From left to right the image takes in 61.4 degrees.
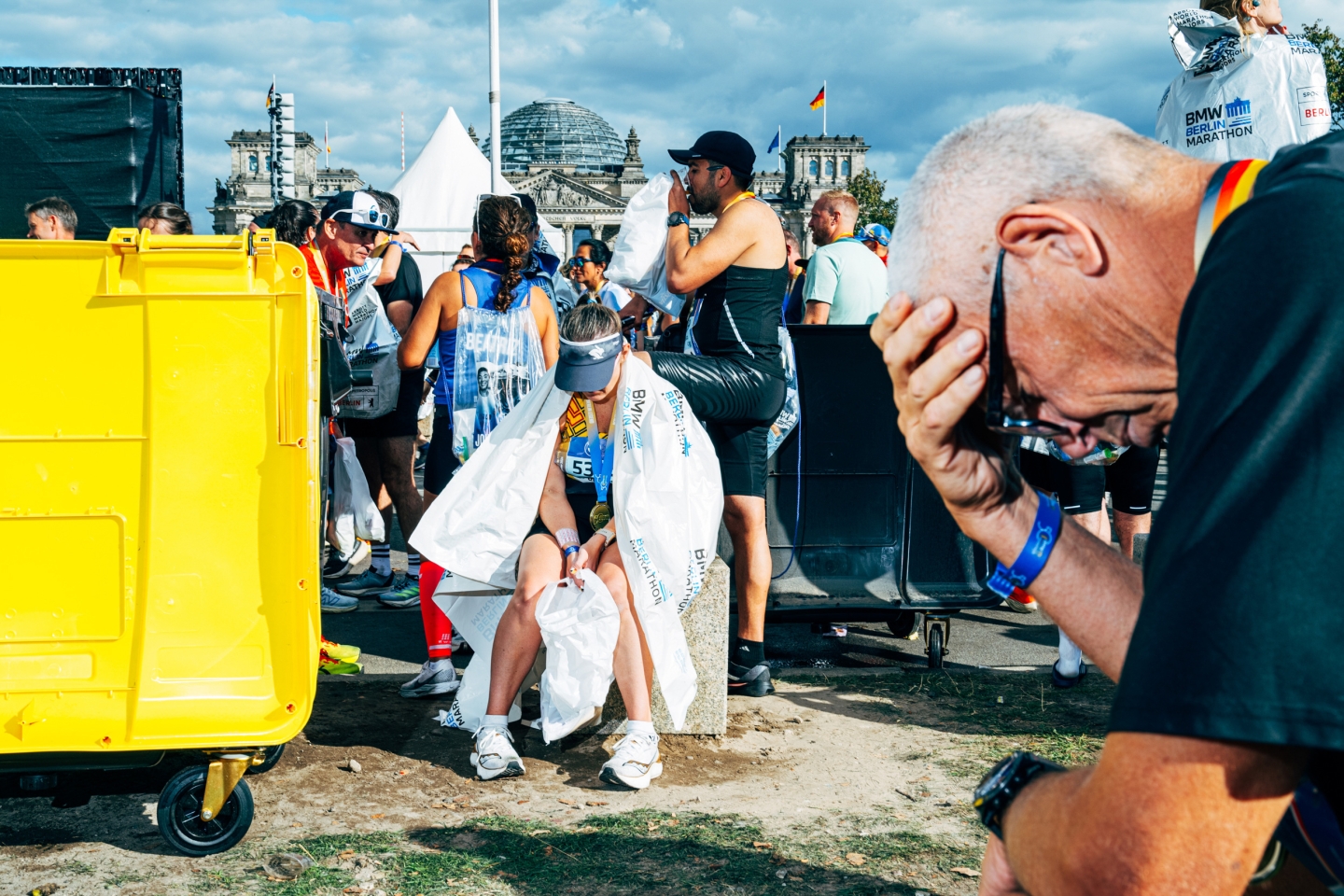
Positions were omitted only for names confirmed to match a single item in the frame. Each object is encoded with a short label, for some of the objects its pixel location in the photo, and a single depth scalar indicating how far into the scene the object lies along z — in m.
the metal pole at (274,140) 17.16
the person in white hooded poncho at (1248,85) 4.42
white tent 16.81
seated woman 4.08
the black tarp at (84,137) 8.54
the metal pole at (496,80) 18.28
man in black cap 4.93
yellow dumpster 3.20
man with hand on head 0.86
